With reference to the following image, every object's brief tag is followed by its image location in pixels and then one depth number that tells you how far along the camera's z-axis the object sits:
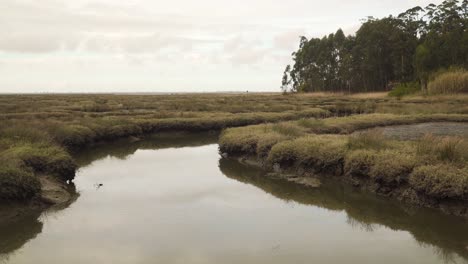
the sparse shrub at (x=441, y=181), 11.08
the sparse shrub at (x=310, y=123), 24.58
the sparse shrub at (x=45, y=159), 14.86
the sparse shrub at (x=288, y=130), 20.77
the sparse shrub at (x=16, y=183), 11.87
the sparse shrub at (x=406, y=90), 62.09
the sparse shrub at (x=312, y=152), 16.16
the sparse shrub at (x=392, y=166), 13.04
